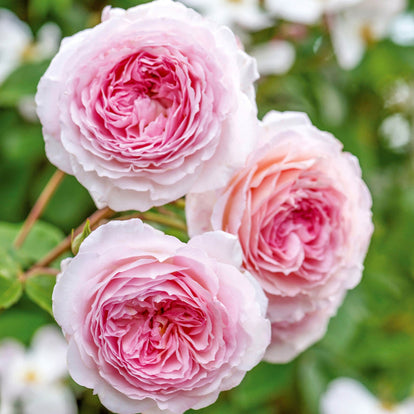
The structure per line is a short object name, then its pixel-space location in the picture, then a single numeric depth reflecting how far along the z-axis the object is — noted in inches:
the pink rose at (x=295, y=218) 21.4
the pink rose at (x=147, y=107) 20.3
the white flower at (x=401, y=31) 39.6
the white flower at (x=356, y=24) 34.5
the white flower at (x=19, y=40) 38.8
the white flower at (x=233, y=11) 34.1
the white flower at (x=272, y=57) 35.2
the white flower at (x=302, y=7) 32.8
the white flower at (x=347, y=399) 33.2
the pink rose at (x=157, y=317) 19.5
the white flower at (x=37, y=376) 37.9
